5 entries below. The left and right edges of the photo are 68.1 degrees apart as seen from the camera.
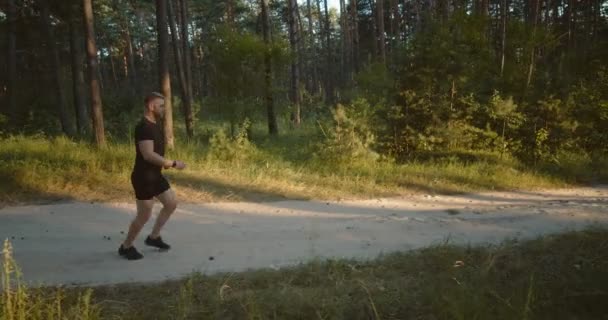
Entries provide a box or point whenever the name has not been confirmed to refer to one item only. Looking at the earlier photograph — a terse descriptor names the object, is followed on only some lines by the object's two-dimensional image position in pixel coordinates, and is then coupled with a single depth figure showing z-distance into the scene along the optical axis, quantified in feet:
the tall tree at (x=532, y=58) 47.73
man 17.22
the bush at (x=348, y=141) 40.19
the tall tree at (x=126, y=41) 131.71
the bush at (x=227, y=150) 39.45
